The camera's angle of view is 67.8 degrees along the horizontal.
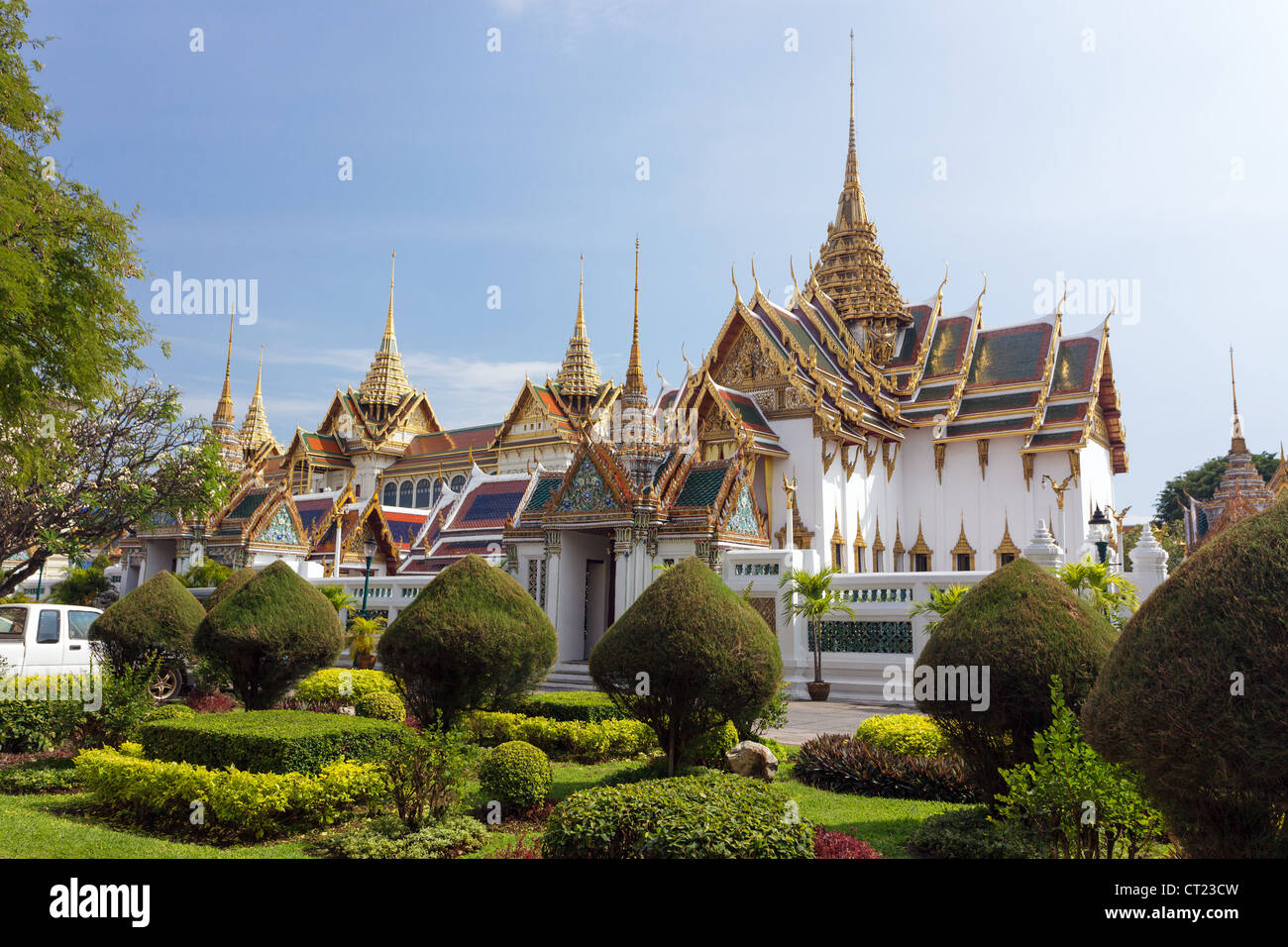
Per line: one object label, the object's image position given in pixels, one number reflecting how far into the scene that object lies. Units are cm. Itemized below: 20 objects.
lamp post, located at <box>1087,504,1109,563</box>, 1811
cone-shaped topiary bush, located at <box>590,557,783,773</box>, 804
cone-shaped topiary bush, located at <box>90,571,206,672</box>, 1182
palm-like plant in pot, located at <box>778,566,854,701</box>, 1579
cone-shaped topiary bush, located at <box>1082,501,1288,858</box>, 387
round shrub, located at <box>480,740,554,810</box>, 754
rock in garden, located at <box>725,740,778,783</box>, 883
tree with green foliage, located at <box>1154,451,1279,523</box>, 5788
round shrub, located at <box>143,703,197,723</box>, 1035
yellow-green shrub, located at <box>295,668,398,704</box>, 1389
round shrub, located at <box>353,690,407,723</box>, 1246
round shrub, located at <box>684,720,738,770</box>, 857
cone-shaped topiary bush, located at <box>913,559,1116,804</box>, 654
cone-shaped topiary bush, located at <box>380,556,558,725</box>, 959
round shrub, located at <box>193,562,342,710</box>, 1098
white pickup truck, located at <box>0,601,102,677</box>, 1217
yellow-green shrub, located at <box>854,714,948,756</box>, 967
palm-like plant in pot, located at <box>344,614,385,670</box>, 1864
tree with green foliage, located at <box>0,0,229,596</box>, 802
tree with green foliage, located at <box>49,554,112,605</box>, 2800
